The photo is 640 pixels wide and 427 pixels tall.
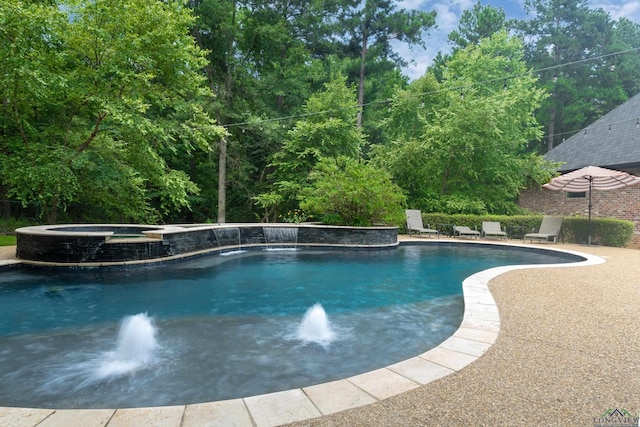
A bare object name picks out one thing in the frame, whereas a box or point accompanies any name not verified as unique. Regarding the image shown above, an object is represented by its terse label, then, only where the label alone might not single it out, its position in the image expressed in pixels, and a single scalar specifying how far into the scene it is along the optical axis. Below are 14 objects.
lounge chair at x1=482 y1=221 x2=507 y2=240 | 14.04
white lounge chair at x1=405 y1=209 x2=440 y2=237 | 15.04
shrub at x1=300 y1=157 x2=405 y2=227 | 12.24
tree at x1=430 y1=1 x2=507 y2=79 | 28.14
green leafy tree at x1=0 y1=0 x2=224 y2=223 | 9.60
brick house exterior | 14.43
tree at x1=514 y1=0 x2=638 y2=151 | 27.17
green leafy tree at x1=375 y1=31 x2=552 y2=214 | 16.91
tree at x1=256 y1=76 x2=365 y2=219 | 16.92
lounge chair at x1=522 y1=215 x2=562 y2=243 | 13.43
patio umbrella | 11.90
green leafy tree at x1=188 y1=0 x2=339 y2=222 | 18.00
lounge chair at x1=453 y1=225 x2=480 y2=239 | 14.17
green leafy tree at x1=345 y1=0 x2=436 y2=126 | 24.66
